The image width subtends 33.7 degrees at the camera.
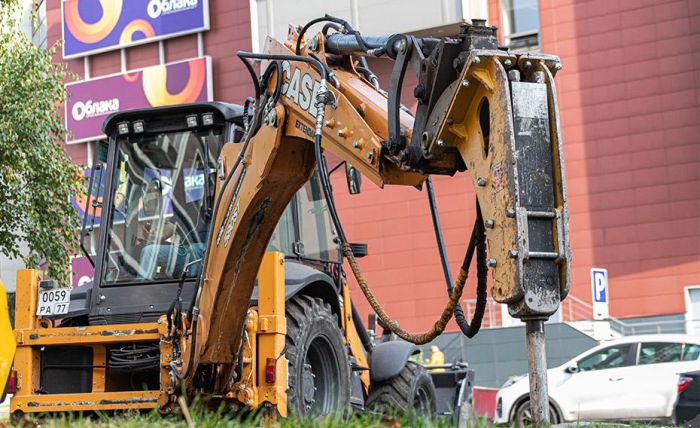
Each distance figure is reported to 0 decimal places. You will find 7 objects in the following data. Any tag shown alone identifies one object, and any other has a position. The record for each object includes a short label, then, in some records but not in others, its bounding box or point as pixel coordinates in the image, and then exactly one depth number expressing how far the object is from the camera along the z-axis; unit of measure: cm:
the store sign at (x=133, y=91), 3591
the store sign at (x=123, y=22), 3656
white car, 1691
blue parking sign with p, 1962
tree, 1975
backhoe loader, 563
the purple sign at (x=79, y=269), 3278
